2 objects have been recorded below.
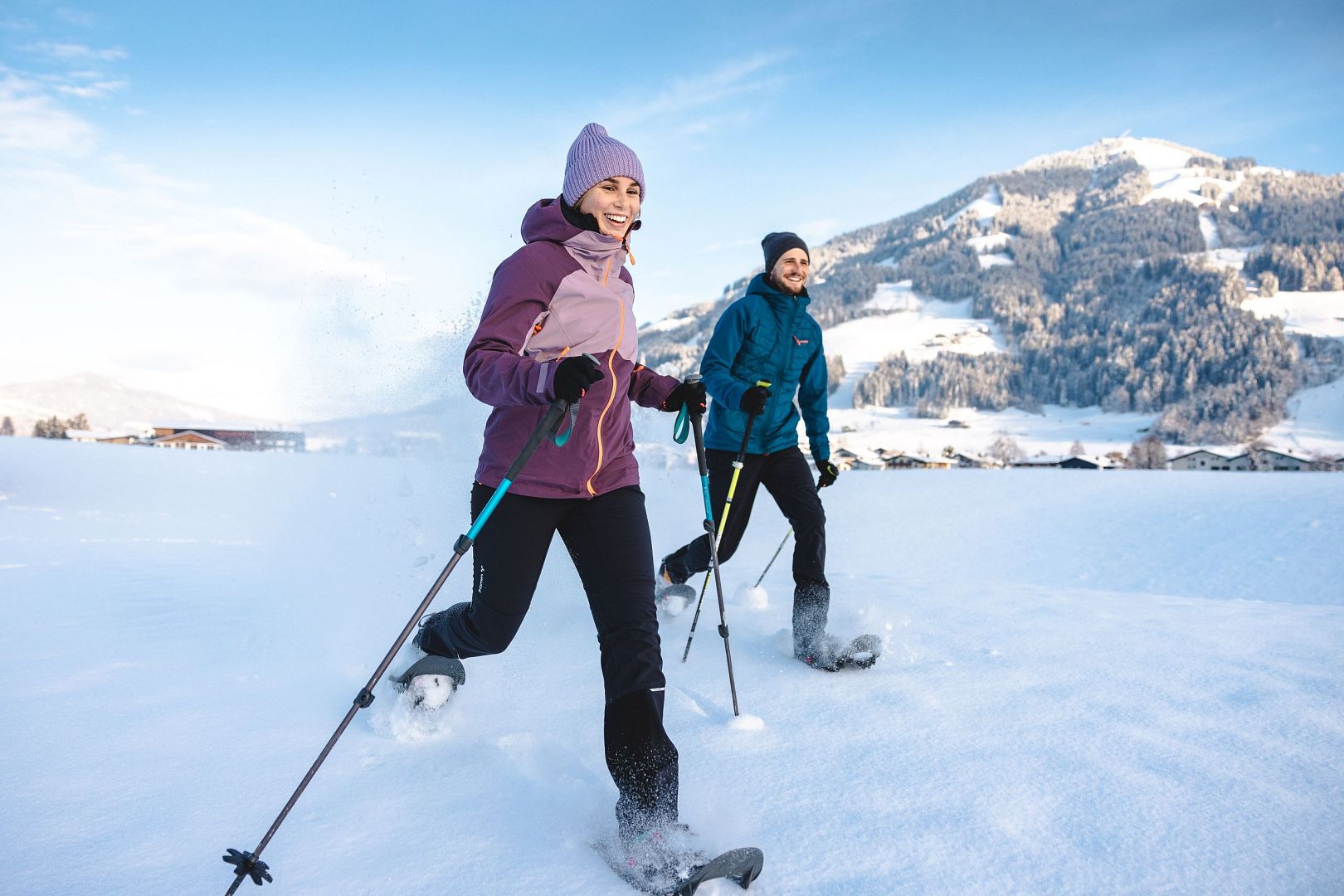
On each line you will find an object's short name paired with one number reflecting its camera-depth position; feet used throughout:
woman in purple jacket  6.82
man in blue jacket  12.38
